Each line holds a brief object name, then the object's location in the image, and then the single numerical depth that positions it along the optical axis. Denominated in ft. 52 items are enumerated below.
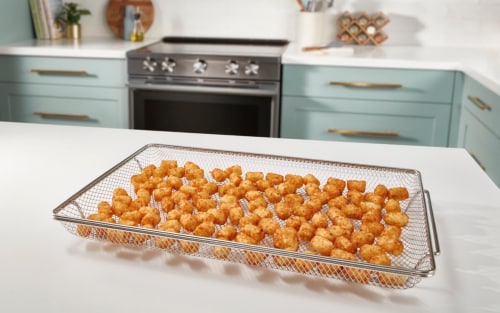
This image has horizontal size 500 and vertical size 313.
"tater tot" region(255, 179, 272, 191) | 3.25
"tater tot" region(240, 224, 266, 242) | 2.58
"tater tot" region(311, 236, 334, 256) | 2.47
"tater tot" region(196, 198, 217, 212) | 2.93
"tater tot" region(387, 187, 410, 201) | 3.12
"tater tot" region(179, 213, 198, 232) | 2.69
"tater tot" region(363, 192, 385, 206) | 3.04
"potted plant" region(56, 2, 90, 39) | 10.56
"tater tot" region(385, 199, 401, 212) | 2.95
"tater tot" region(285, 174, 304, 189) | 3.30
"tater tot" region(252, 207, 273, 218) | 2.82
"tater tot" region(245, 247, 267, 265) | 2.43
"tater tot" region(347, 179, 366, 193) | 3.25
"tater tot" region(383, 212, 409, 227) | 2.79
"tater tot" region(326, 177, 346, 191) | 3.24
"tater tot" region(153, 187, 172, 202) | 3.07
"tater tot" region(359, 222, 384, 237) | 2.70
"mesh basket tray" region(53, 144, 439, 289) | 2.29
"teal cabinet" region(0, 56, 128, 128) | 9.14
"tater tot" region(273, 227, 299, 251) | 2.50
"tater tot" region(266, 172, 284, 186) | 3.34
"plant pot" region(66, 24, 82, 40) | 10.59
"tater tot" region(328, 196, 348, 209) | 3.00
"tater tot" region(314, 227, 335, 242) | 2.57
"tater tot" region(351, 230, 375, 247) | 2.56
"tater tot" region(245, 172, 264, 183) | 3.36
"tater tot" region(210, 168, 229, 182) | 3.40
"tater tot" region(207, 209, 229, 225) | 2.77
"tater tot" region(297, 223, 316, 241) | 2.64
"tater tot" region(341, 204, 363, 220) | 2.90
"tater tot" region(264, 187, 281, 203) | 3.10
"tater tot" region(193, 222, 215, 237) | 2.63
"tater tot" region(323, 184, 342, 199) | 3.14
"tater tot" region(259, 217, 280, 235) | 2.64
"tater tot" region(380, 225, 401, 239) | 2.61
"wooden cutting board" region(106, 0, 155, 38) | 10.69
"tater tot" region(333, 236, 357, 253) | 2.49
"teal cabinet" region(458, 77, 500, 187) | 6.66
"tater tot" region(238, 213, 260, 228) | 2.70
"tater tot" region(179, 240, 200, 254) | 2.52
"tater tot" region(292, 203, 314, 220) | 2.88
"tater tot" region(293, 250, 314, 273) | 2.39
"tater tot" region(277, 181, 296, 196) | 3.20
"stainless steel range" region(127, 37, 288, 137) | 8.59
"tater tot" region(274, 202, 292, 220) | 2.88
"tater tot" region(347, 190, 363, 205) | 3.06
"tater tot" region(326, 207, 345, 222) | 2.83
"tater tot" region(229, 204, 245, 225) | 2.78
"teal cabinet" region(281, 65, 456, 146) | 8.35
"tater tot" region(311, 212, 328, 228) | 2.76
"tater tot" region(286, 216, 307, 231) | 2.73
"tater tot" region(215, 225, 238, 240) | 2.58
